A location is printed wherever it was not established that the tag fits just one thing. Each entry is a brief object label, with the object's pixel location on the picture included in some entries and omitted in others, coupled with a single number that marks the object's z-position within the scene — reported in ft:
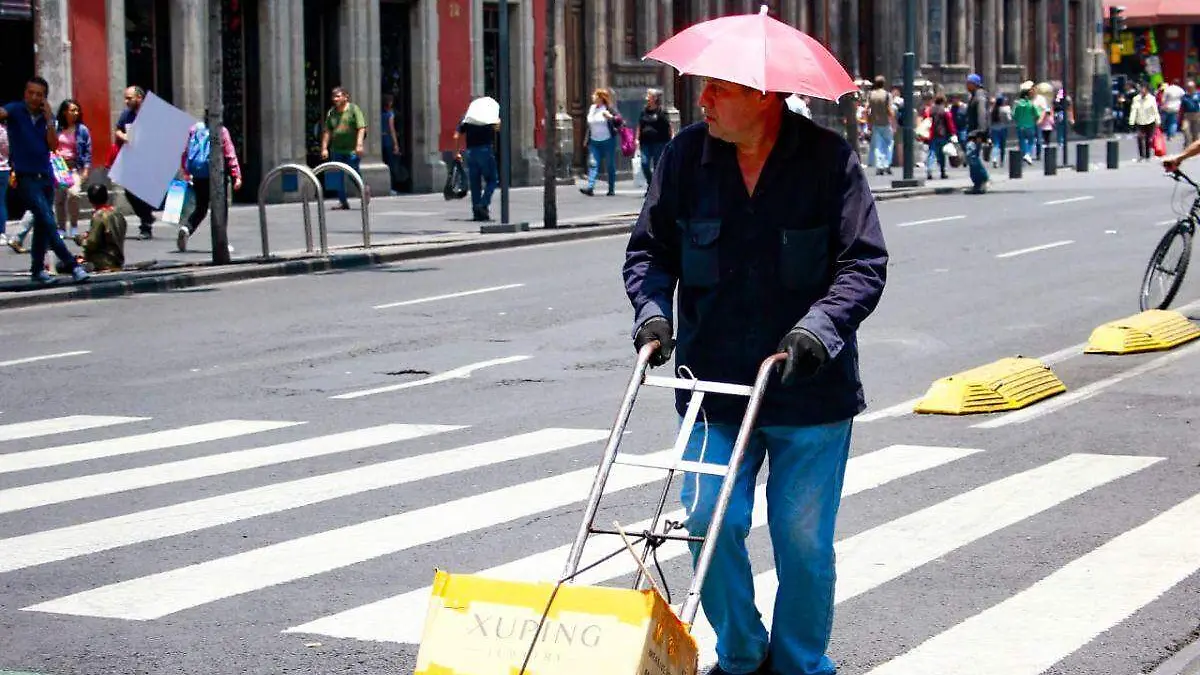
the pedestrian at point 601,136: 109.09
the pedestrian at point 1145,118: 158.71
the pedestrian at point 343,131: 100.83
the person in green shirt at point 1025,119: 152.76
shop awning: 252.21
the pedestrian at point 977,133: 114.01
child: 67.10
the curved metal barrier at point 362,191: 73.20
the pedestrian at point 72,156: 77.46
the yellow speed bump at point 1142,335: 45.11
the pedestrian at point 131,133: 75.48
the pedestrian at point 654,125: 104.58
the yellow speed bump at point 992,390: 37.14
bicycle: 51.03
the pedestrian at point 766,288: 17.98
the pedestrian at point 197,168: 76.02
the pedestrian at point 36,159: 61.00
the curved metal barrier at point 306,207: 70.95
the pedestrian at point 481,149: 89.56
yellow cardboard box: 14.12
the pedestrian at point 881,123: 135.44
